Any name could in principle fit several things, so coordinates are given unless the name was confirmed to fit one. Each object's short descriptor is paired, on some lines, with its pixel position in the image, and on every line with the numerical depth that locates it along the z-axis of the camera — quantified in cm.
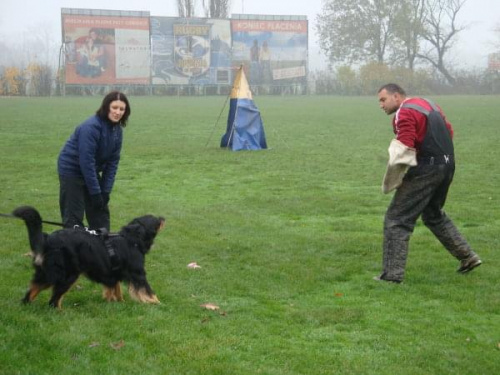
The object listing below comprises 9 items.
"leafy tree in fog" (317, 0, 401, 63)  7962
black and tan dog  553
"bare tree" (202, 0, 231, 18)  7206
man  666
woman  659
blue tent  1927
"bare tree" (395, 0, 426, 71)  7806
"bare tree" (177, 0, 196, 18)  7100
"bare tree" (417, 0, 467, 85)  7869
